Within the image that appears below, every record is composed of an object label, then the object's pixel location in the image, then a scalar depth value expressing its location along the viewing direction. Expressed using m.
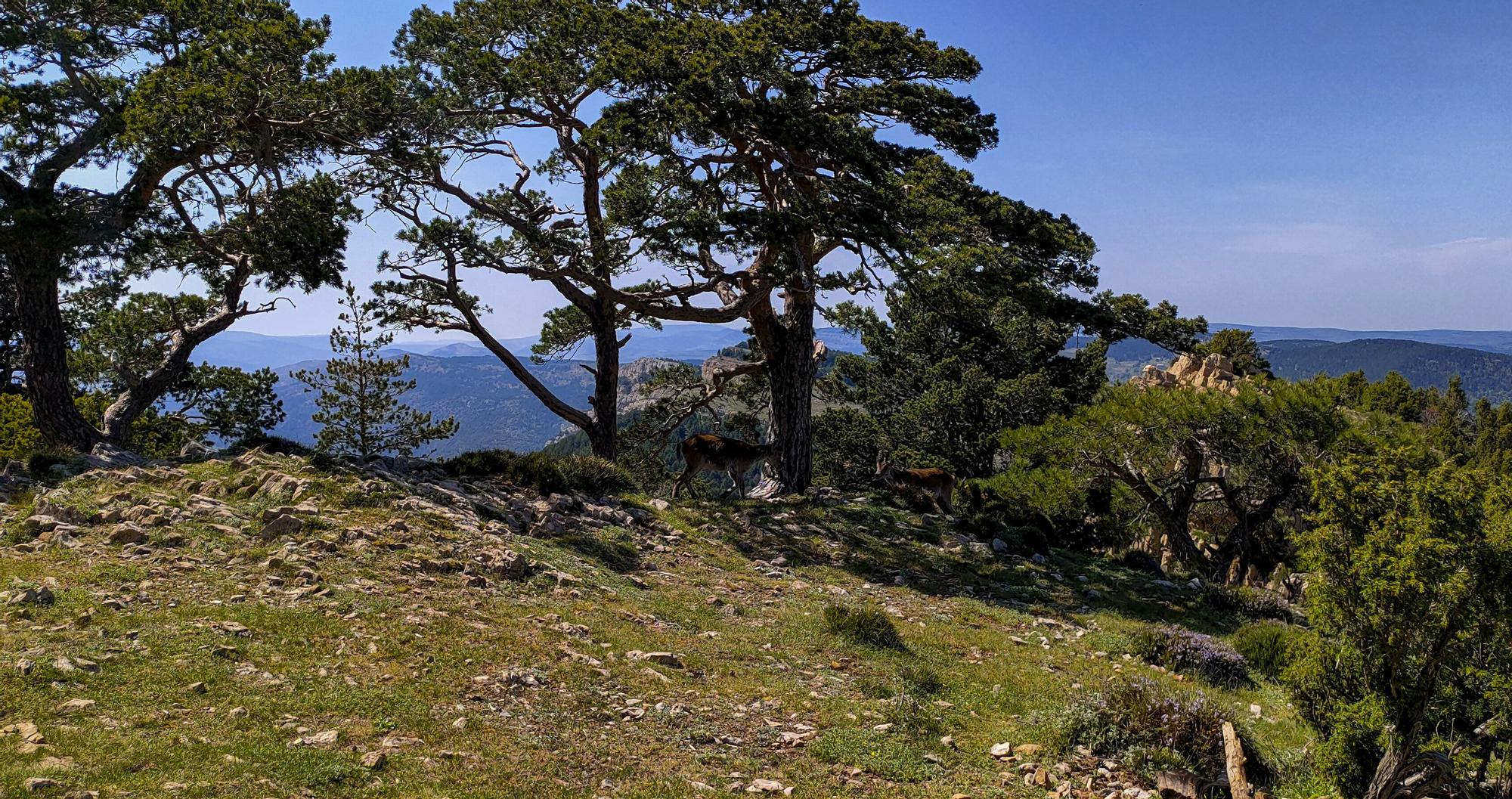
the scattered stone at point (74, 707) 6.15
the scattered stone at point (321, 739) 6.34
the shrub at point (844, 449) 36.69
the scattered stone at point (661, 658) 9.48
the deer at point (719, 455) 20.94
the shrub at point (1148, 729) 7.75
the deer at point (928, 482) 23.72
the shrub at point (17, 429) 22.47
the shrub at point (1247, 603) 16.45
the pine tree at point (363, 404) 25.53
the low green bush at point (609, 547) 14.24
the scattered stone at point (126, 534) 10.41
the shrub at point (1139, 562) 20.88
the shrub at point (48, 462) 13.39
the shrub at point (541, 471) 18.28
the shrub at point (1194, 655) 11.59
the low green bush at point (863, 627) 11.37
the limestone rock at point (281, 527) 11.37
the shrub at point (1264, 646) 12.16
